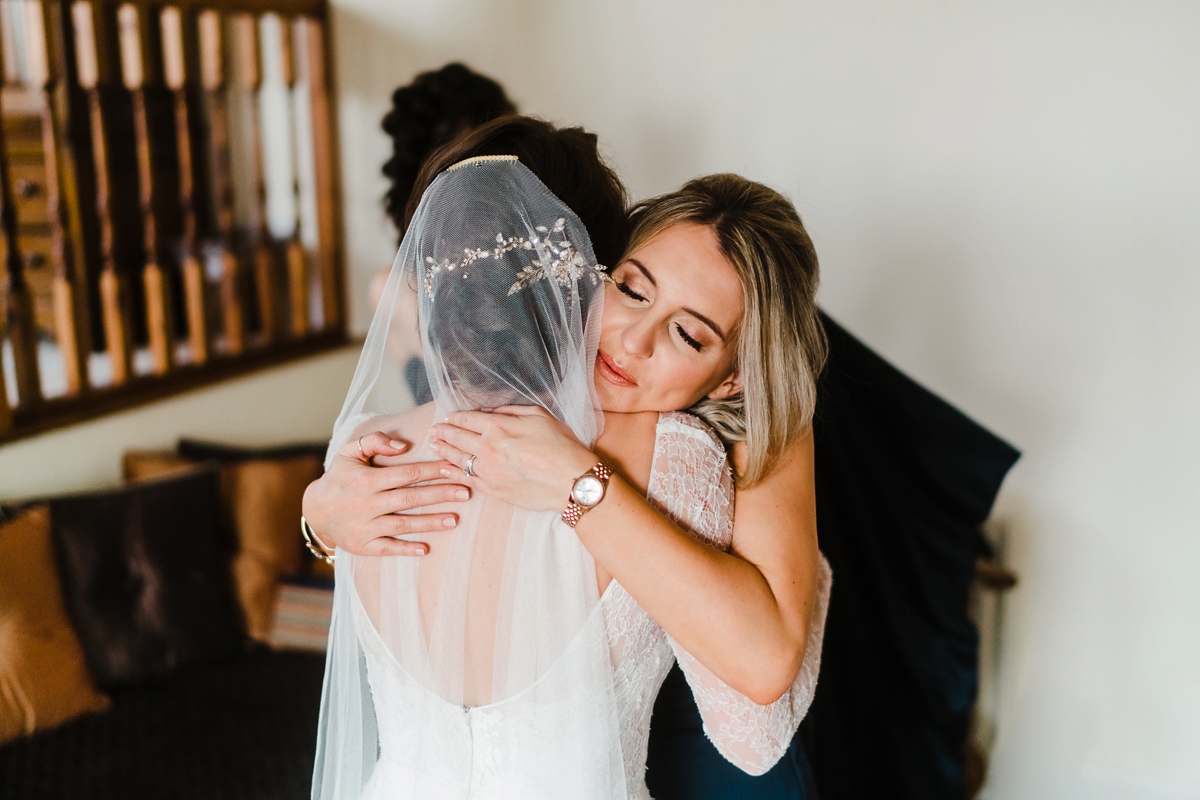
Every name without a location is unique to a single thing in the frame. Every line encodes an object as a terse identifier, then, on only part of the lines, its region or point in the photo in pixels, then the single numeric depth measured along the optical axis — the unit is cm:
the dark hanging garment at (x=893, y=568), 168
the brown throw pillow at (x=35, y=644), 194
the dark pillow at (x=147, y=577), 211
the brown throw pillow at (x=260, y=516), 242
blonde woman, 91
